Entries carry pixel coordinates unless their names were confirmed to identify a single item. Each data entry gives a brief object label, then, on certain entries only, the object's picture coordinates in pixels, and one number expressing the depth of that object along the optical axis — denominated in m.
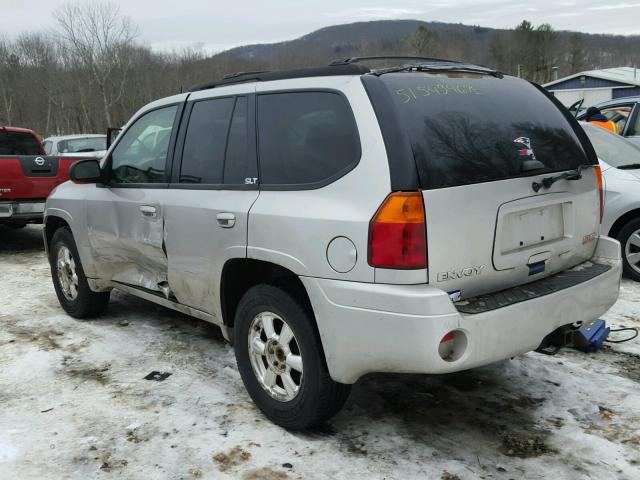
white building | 40.73
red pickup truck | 8.07
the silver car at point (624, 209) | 5.92
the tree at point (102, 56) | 52.06
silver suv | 2.66
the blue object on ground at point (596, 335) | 4.10
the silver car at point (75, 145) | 13.41
